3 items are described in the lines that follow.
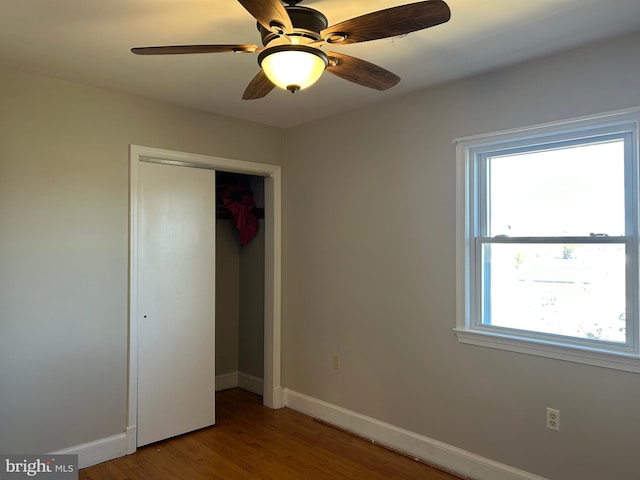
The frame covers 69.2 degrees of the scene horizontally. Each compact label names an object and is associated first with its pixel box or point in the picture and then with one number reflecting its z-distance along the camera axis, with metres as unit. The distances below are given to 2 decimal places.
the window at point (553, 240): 2.42
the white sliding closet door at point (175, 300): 3.39
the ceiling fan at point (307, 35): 1.51
